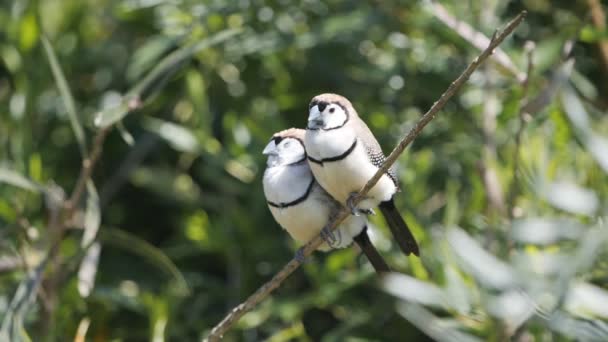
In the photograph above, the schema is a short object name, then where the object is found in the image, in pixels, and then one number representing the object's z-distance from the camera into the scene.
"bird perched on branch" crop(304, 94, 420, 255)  5.71
